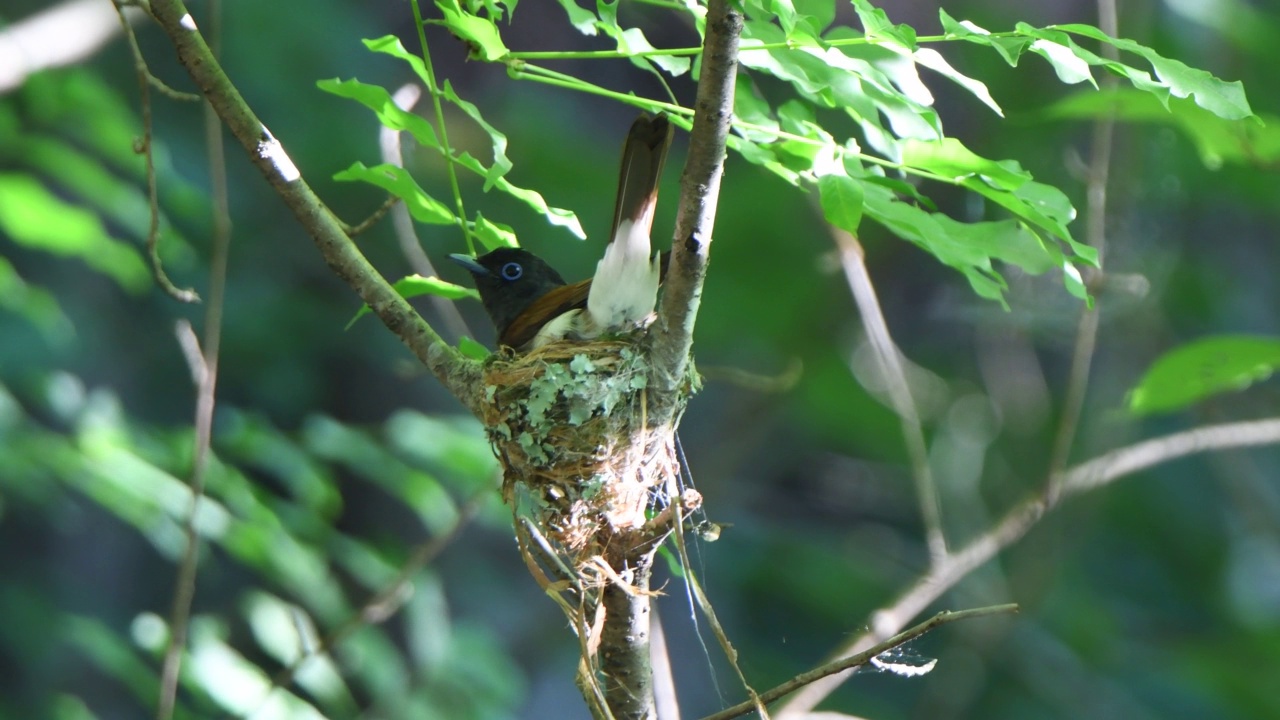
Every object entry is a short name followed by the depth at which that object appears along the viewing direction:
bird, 5.30
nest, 5.20
